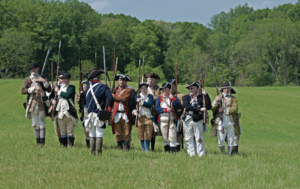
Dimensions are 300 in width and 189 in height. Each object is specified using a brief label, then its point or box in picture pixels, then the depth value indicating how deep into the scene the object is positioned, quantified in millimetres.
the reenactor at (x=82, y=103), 17694
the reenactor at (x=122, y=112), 18703
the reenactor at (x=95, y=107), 16250
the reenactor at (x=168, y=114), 19234
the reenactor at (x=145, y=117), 19317
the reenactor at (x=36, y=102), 19047
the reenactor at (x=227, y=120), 18469
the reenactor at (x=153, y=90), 20198
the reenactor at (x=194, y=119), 17984
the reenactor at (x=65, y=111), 18719
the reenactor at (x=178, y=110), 19741
